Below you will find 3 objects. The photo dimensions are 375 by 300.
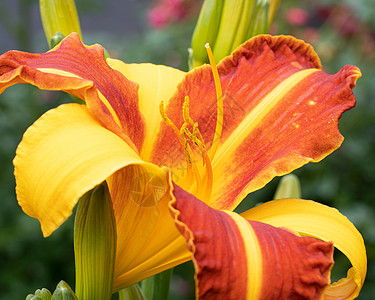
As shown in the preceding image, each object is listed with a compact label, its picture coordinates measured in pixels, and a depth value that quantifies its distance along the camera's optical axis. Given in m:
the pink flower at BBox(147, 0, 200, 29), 1.02
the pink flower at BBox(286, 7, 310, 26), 0.98
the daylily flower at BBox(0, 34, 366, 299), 0.31
